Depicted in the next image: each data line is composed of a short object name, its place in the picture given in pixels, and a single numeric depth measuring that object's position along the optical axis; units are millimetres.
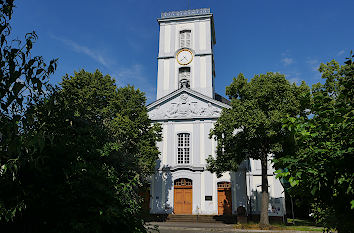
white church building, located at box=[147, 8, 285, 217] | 23109
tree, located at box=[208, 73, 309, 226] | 16562
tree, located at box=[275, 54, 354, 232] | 3504
